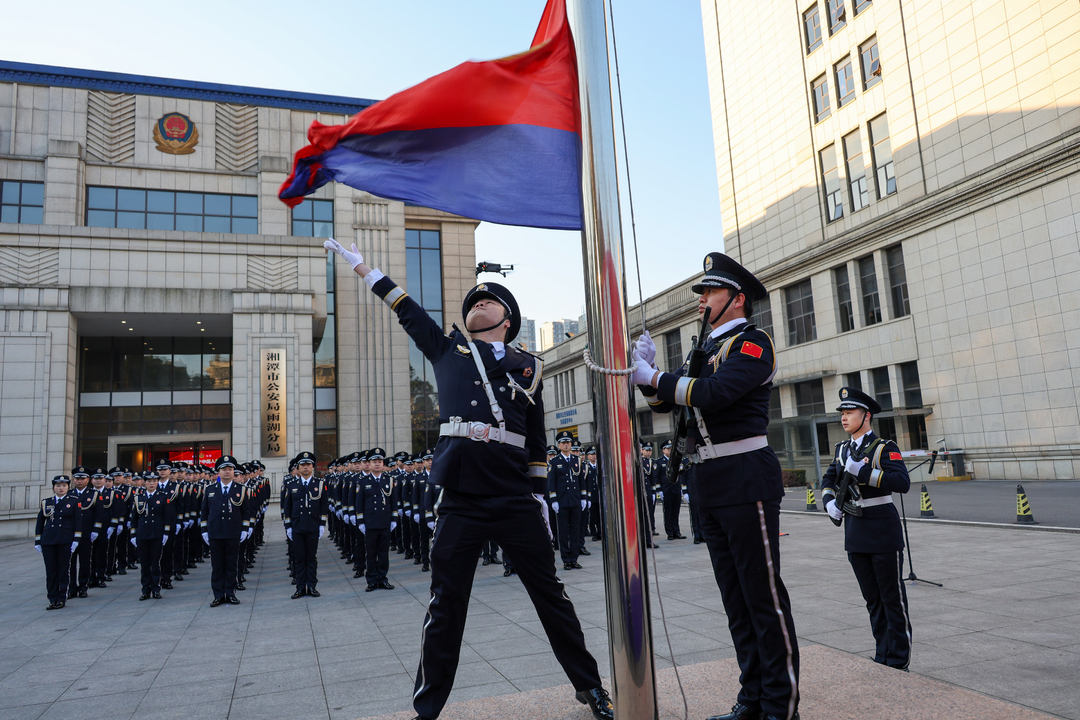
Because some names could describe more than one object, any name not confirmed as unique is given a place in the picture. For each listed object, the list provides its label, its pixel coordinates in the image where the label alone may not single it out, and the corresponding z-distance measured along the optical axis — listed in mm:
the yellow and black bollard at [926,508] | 14242
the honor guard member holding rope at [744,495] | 2951
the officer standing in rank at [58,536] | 9609
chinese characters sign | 23344
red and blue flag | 3432
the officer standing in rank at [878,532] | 4504
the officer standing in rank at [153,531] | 10211
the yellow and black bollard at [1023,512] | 11984
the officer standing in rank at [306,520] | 9680
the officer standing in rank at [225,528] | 9359
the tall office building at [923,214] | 21375
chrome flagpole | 2447
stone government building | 22469
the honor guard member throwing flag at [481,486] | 3371
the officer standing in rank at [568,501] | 11172
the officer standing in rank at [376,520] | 9930
